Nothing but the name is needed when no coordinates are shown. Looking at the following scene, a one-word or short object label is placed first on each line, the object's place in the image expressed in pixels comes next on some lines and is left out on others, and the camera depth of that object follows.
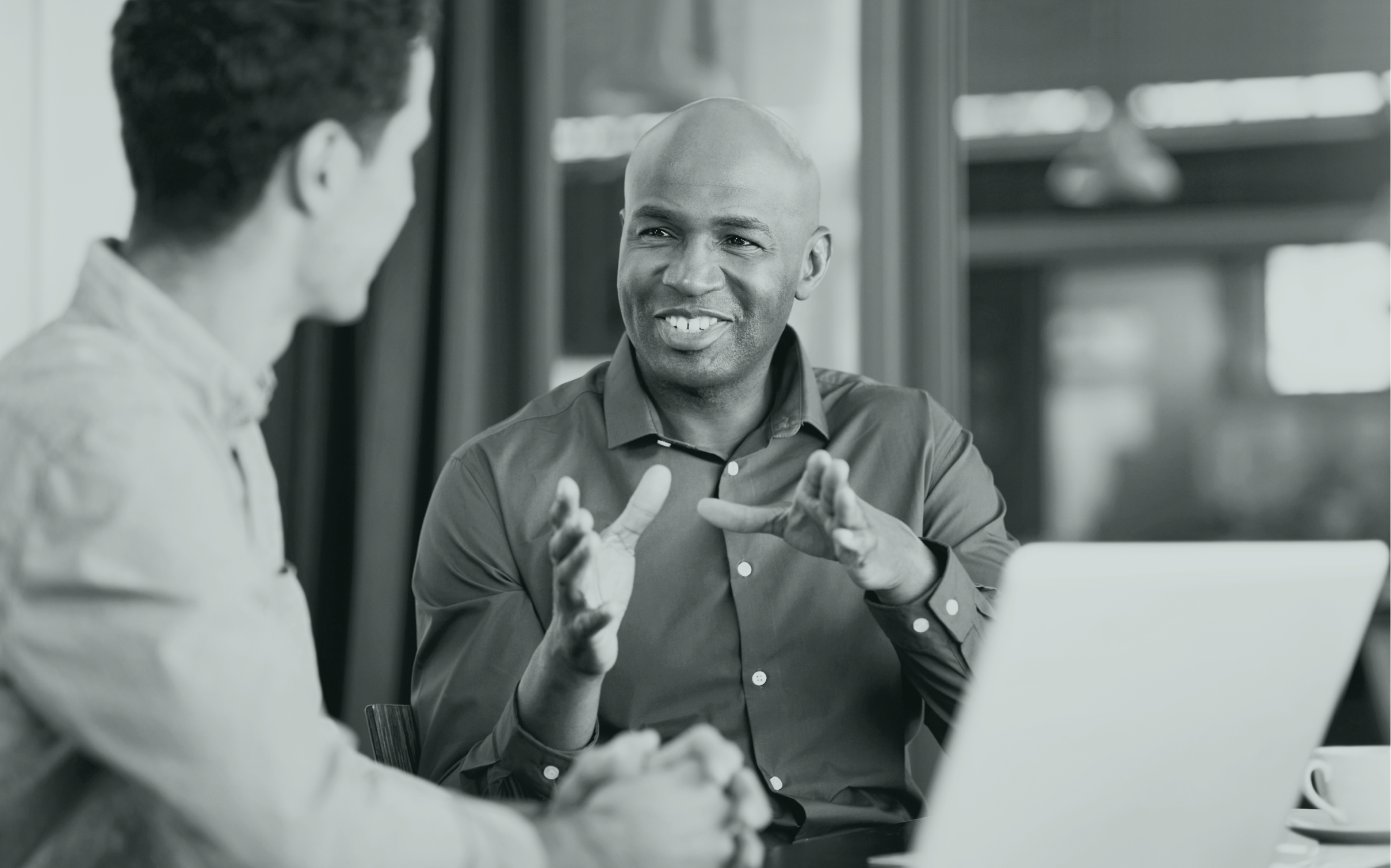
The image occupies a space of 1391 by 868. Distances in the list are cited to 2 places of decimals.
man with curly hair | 1.53
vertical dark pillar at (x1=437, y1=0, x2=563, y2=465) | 3.04
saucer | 1.91
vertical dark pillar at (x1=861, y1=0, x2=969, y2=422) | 3.12
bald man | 2.17
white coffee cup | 1.92
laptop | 1.62
